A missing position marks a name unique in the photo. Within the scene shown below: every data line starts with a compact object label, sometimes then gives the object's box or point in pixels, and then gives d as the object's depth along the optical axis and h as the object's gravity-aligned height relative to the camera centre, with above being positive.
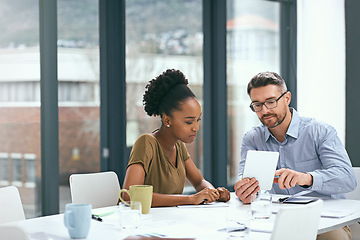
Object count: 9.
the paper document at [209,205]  2.25 -0.48
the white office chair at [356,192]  2.78 -0.52
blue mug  1.65 -0.40
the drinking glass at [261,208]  1.97 -0.43
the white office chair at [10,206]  2.07 -0.44
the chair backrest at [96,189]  2.51 -0.45
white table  1.72 -0.47
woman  2.35 -0.22
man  2.51 -0.22
